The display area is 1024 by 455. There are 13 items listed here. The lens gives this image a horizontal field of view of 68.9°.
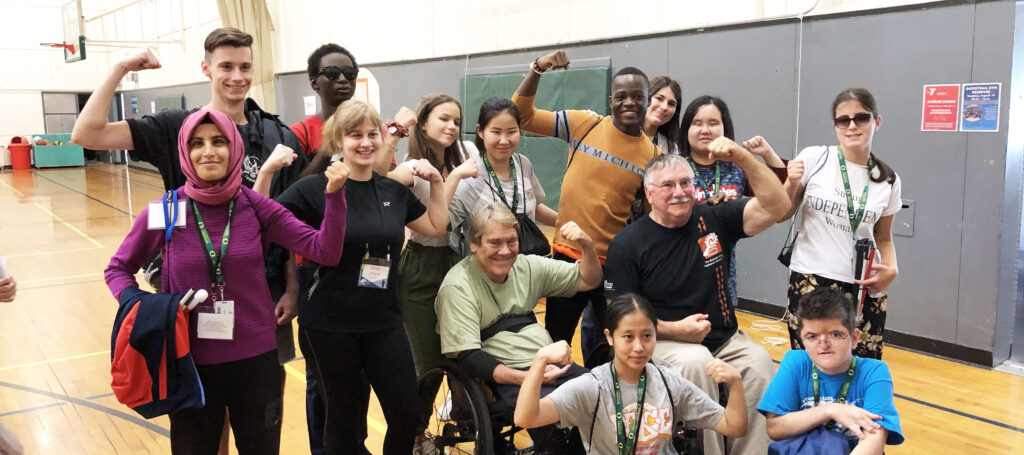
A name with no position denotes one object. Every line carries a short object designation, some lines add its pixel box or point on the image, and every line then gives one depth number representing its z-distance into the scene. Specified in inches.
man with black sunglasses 111.4
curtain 477.1
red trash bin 773.9
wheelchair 93.7
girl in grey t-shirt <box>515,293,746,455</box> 84.6
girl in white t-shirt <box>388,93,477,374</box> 110.0
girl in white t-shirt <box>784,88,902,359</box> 107.5
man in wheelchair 97.4
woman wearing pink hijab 78.1
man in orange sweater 116.6
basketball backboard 690.8
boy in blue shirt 82.8
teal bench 784.9
